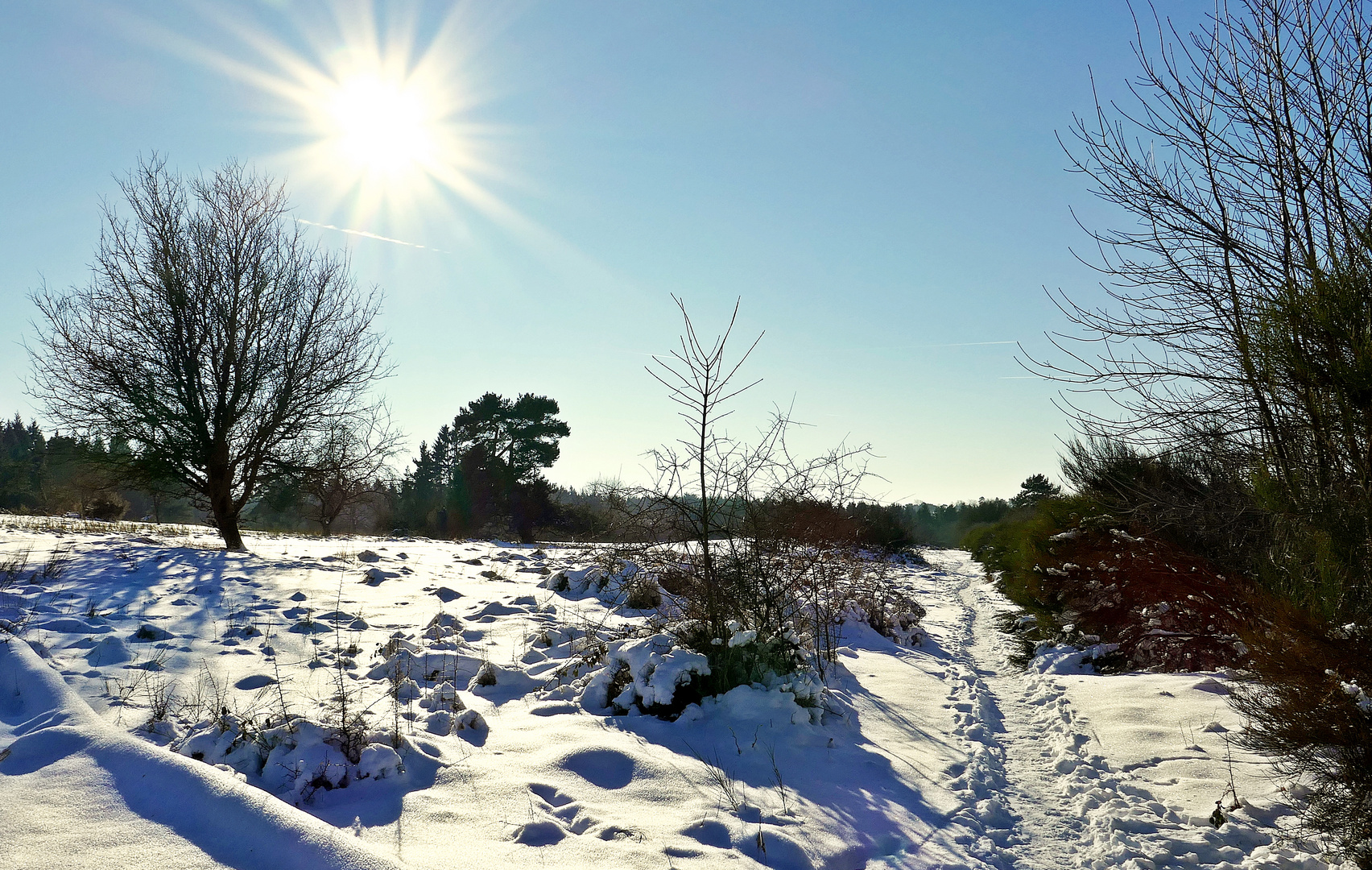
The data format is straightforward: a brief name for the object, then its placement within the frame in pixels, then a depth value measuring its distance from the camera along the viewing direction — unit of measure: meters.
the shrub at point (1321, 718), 2.82
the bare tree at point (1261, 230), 3.48
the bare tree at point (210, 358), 10.12
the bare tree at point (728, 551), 5.01
